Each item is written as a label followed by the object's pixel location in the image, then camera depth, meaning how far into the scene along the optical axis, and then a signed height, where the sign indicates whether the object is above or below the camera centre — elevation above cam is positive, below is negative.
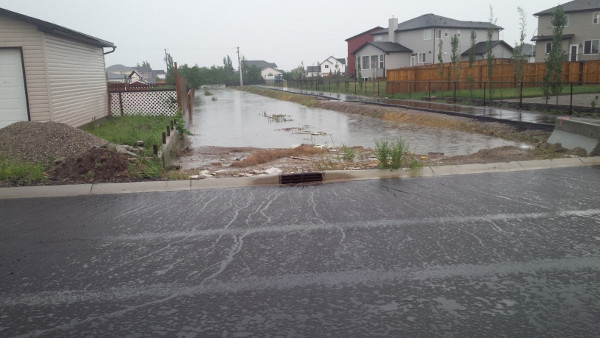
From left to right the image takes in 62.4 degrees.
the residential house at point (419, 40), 59.75 +5.87
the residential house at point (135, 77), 106.45 +4.50
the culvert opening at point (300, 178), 8.97 -1.55
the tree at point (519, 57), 26.06 +1.52
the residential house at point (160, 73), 159.60 +7.68
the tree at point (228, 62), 157.12 +10.46
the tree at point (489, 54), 28.75 +1.87
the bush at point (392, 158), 9.57 -1.32
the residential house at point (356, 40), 76.00 +7.87
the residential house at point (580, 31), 46.84 +5.03
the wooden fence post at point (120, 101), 22.78 -0.15
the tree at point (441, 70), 33.97 +1.16
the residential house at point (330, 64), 145.43 +7.98
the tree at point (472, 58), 31.91 +1.86
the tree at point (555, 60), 21.75 +1.08
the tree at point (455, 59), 33.38 +1.89
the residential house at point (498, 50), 57.41 +4.16
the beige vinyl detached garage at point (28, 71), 14.97 +0.92
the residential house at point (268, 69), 165.00 +8.02
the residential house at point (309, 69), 152.85 +7.17
